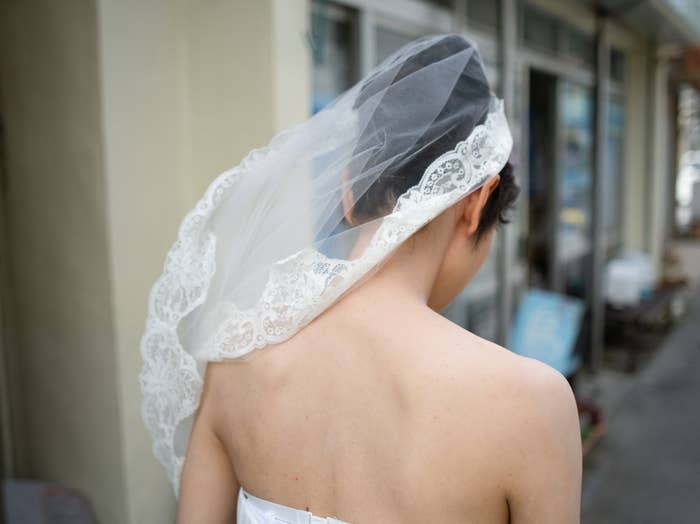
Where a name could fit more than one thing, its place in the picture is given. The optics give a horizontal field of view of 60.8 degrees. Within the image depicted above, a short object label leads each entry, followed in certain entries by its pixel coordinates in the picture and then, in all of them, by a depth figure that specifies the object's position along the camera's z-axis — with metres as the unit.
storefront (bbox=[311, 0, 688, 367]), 2.75
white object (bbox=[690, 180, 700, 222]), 15.88
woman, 0.92
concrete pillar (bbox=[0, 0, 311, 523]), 2.00
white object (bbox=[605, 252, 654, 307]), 5.71
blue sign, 3.57
